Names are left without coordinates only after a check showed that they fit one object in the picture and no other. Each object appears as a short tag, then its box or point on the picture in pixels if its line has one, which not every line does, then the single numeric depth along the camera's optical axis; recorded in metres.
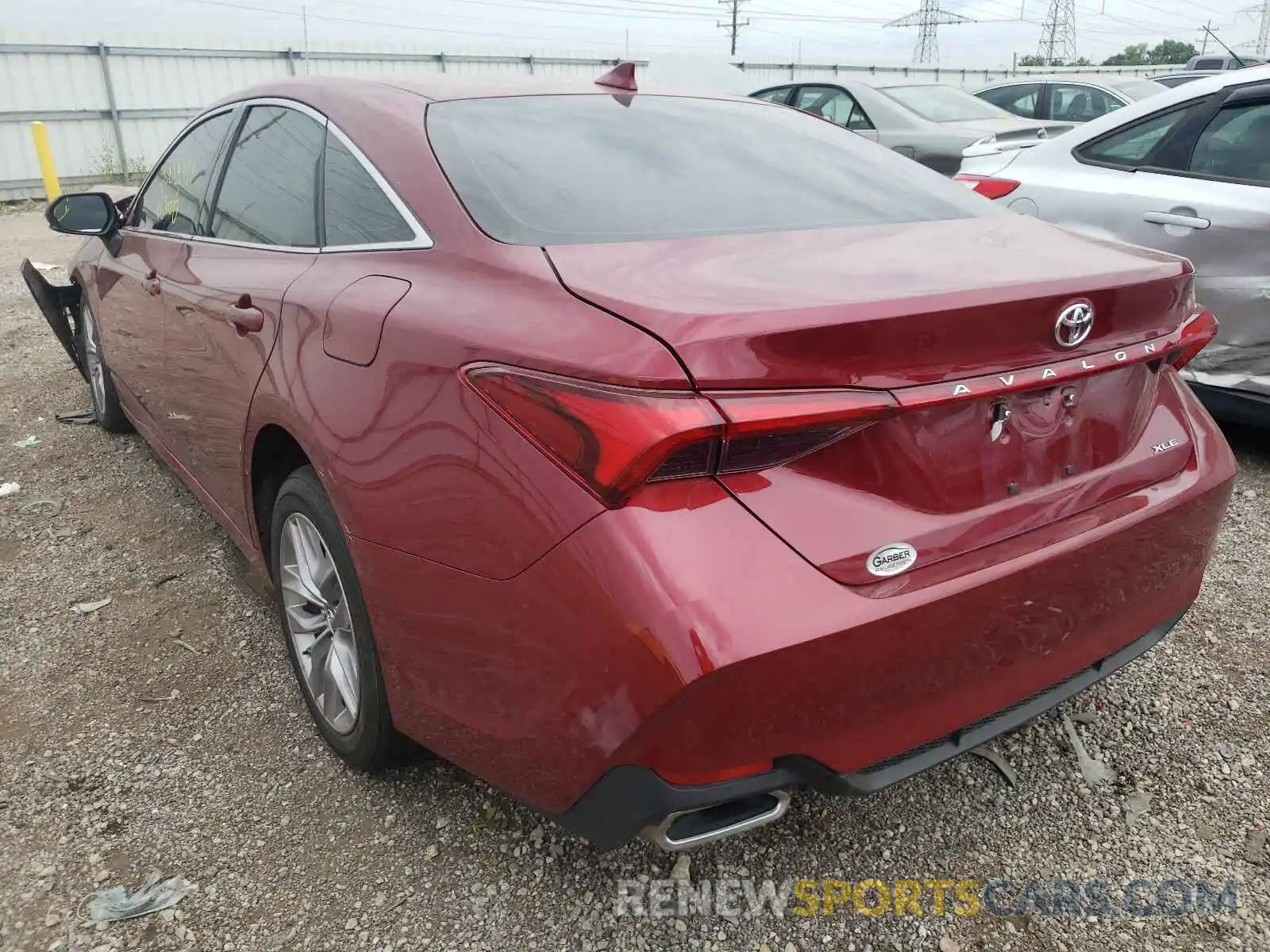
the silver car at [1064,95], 10.91
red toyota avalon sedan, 1.40
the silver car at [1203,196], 3.67
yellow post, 13.42
